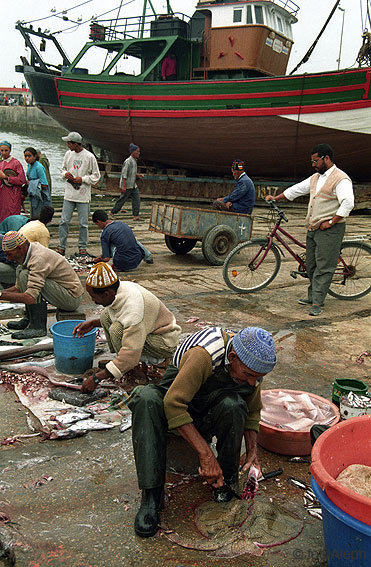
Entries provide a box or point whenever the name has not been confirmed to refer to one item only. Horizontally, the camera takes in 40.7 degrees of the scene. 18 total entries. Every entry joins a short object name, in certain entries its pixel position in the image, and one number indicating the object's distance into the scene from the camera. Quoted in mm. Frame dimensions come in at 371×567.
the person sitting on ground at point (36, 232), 6305
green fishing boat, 15258
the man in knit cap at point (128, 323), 3541
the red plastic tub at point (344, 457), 1888
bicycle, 6891
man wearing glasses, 5926
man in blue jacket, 8414
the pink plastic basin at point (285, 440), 3234
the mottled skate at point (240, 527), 2416
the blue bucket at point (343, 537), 1906
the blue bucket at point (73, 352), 4148
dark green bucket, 3518
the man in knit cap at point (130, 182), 11945
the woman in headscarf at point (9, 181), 8336
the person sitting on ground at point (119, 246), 7566
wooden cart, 8461
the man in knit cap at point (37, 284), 4887
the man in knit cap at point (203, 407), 2482
